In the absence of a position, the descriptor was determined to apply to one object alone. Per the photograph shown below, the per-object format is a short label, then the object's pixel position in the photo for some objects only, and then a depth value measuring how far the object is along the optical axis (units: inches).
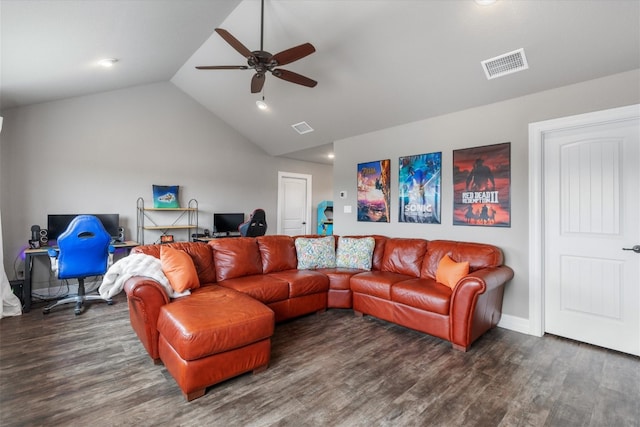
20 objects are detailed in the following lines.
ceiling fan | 98.7
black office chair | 205.3
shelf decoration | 203.3
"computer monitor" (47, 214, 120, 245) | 162.4
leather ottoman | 75.2
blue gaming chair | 134.0
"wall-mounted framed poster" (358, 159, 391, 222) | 175.5
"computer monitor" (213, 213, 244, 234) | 225.9
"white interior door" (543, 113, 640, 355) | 103.7
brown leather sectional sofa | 91.1
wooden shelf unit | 199.2
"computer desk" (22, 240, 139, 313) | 138.9
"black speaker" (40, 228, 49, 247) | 155.7
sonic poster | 152.2
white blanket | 98.2
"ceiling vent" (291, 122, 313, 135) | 199.3
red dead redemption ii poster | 128.1
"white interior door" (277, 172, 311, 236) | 276.5
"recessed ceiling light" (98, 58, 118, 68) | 135.2
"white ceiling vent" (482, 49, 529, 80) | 107.1
